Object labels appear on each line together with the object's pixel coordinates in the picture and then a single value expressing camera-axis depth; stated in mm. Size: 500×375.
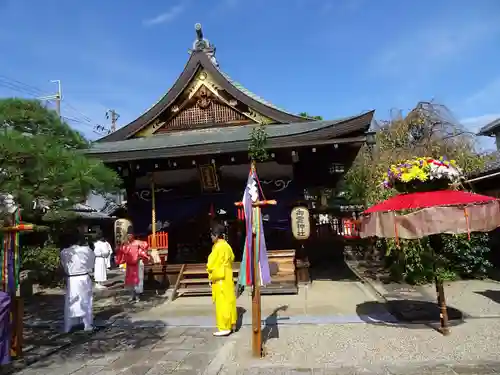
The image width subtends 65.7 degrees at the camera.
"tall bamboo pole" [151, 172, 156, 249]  10383
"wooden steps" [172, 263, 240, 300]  9633
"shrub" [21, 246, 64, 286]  8221
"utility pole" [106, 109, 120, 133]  33719
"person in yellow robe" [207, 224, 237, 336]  6066
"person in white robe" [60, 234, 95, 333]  6605
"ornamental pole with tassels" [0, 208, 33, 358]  5188
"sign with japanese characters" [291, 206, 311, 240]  9953
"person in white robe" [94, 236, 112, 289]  12453
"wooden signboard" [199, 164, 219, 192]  10727
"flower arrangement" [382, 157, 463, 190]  5578
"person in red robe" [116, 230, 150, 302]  9016
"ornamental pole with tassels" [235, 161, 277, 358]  4945
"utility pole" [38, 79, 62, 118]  24875
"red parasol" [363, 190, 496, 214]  5238
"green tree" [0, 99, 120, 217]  5113
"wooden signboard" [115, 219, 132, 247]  10664
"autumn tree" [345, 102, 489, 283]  9570
